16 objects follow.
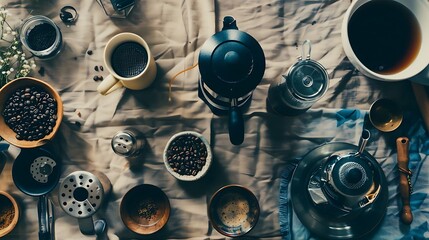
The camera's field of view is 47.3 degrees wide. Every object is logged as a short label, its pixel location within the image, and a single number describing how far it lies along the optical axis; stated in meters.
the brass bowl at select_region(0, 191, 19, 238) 1.09
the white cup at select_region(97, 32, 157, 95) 1.04
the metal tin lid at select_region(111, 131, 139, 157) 1.08
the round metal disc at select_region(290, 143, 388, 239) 1.06
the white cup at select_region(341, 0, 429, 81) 1.00
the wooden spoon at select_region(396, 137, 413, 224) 1.09
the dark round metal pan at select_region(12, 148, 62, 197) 1.08
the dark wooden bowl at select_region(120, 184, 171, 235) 1.09
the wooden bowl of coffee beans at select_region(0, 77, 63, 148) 1.06
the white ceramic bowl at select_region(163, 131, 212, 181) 1.07
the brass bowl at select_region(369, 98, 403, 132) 1.12
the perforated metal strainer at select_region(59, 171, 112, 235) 1.07
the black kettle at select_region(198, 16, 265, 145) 0.90
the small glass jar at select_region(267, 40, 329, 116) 1.01
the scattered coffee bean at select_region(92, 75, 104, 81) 1.14
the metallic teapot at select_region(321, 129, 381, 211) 0.92
